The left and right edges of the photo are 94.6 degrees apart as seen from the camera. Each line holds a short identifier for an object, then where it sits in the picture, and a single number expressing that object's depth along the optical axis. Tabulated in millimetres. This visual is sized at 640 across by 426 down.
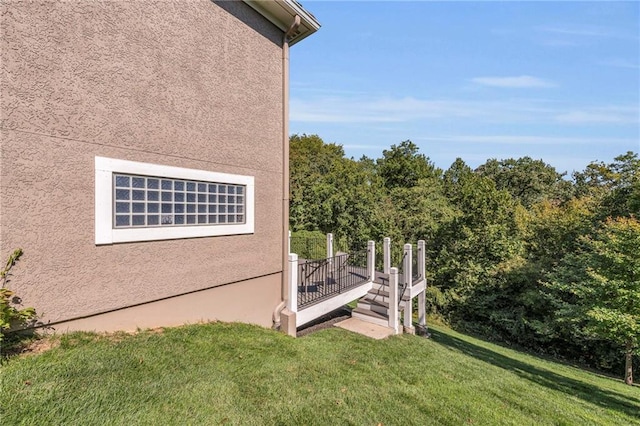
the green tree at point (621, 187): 13523
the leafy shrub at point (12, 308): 3484
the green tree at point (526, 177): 38019
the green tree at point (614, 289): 8219
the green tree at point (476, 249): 17980
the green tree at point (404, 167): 33719
